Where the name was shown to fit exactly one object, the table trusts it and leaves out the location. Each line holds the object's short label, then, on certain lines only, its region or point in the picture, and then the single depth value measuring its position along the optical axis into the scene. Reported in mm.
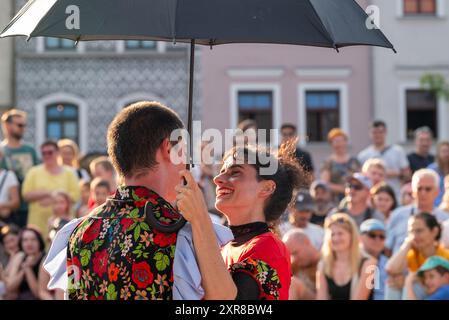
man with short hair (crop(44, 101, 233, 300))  5534
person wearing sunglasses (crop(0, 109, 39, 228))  18078
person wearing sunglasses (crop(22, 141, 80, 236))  17512
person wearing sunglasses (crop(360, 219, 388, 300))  13853
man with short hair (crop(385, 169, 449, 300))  14503
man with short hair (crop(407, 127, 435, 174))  21713
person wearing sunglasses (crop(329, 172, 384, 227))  15430
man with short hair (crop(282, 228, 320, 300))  13288
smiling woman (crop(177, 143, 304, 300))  5561
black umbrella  6147
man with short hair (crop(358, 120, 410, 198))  20353
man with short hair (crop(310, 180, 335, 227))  16188
